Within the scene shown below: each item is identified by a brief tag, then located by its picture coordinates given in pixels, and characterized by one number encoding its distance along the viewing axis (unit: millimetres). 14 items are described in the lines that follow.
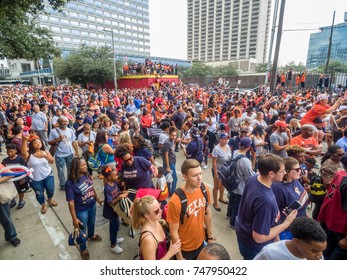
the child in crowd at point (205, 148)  7195
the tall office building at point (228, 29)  102125
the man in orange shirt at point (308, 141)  4350
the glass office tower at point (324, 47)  88438
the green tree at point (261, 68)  72344
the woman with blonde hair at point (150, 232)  1964
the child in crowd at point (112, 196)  3238
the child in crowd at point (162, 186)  3229
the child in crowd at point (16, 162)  4004
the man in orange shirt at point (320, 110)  5492
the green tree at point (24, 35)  7054
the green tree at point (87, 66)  32125
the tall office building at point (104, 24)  74862
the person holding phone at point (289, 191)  2529
